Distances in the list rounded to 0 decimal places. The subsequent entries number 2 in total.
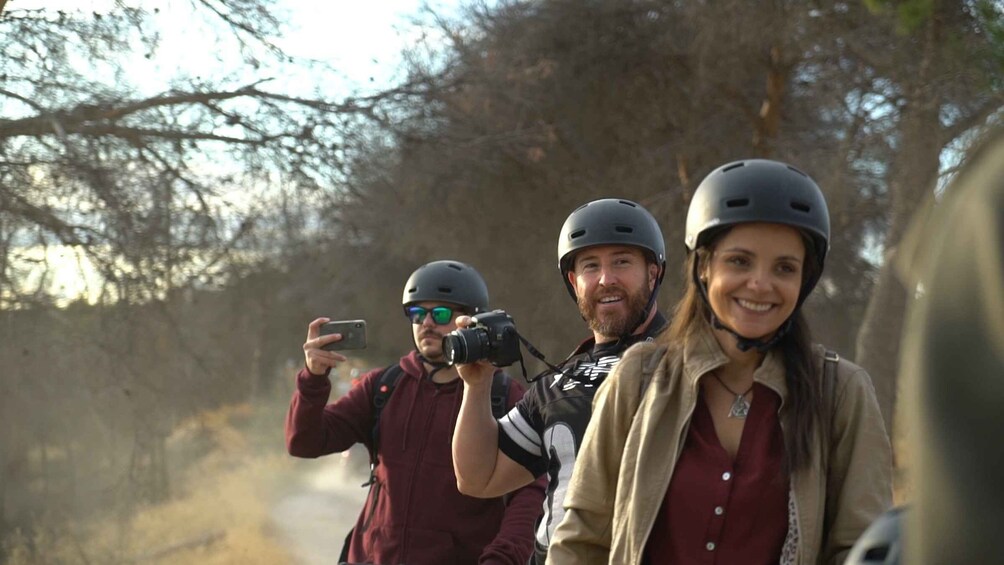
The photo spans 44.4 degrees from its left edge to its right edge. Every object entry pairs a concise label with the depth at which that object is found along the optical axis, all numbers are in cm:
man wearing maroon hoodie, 525
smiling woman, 257
